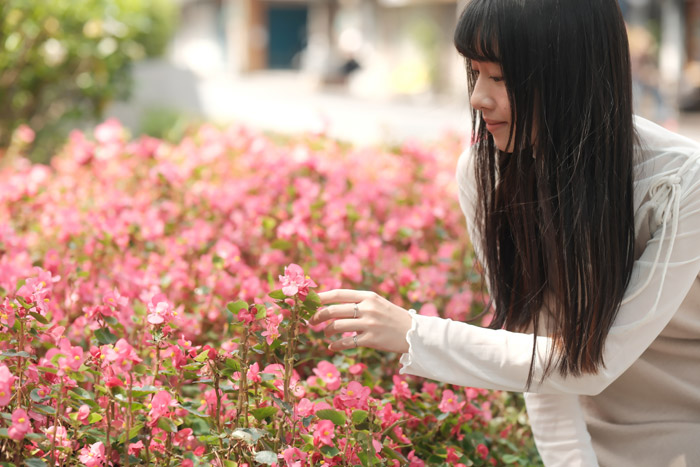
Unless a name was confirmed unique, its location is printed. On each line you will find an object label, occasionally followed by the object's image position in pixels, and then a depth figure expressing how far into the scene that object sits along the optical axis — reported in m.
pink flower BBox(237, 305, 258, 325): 2.14
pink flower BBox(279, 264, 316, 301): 2.09
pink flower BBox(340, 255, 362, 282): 2.76
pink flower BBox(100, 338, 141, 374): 2.08
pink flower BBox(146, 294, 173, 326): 2.12
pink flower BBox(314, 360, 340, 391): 2.30
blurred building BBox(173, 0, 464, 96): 25.38
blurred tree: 5.97
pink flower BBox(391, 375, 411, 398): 2.37
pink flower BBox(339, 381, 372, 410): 2.16
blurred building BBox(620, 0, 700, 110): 19.19
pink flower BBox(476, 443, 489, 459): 2.39
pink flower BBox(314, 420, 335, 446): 2.10
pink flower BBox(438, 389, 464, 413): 2.34
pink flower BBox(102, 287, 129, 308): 2.25
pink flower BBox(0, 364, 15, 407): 1.98
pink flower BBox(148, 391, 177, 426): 2.07
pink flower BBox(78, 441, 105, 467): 2.05
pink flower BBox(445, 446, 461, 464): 2.31
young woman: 2.11
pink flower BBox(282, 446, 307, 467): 2.06
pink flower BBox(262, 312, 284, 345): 2.15
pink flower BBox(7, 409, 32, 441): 1.96
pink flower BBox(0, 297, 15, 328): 2.13
